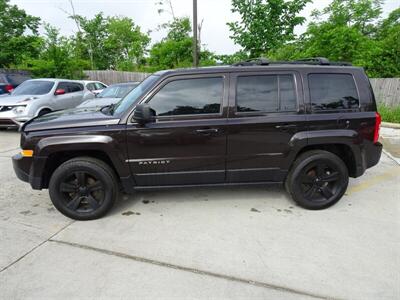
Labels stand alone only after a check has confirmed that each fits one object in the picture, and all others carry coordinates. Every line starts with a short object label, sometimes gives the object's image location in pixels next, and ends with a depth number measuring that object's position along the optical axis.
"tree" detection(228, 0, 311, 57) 13.65
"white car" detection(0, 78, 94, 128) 8.12
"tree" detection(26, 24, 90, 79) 18.23
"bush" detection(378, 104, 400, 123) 10.72
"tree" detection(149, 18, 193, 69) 22.92
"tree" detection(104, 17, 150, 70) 35.18
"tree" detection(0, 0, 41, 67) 25.44
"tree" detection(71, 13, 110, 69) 33.88
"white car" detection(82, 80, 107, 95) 11.77
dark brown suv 3.42
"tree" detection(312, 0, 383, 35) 14.35
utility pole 12.56
